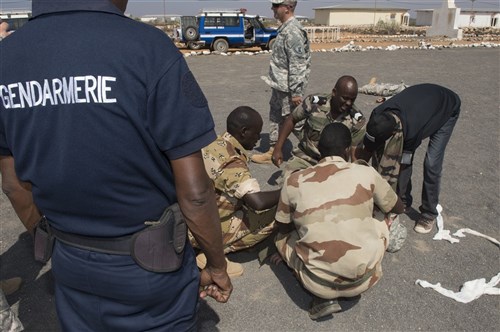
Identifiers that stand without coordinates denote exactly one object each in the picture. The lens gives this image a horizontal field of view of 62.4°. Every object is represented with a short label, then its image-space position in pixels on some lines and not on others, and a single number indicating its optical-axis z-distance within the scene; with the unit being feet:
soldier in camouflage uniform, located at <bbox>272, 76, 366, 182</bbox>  12.28
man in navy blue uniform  3.63
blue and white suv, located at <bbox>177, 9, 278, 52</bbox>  60.85
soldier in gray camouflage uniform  15.65
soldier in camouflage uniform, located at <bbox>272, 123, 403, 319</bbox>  7.76
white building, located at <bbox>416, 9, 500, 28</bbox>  147.67
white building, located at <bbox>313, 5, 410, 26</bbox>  154.81
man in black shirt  10.59
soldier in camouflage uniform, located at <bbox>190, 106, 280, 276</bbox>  8.57
